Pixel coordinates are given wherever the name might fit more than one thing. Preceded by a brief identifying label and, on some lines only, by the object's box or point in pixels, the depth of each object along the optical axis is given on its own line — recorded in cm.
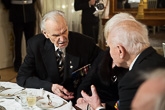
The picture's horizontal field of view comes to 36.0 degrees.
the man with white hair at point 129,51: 128
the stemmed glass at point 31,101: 158
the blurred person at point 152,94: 57
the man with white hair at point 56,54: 219
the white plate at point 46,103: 161
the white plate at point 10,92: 179
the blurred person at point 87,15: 417
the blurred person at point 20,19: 436
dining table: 160
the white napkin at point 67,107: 159
